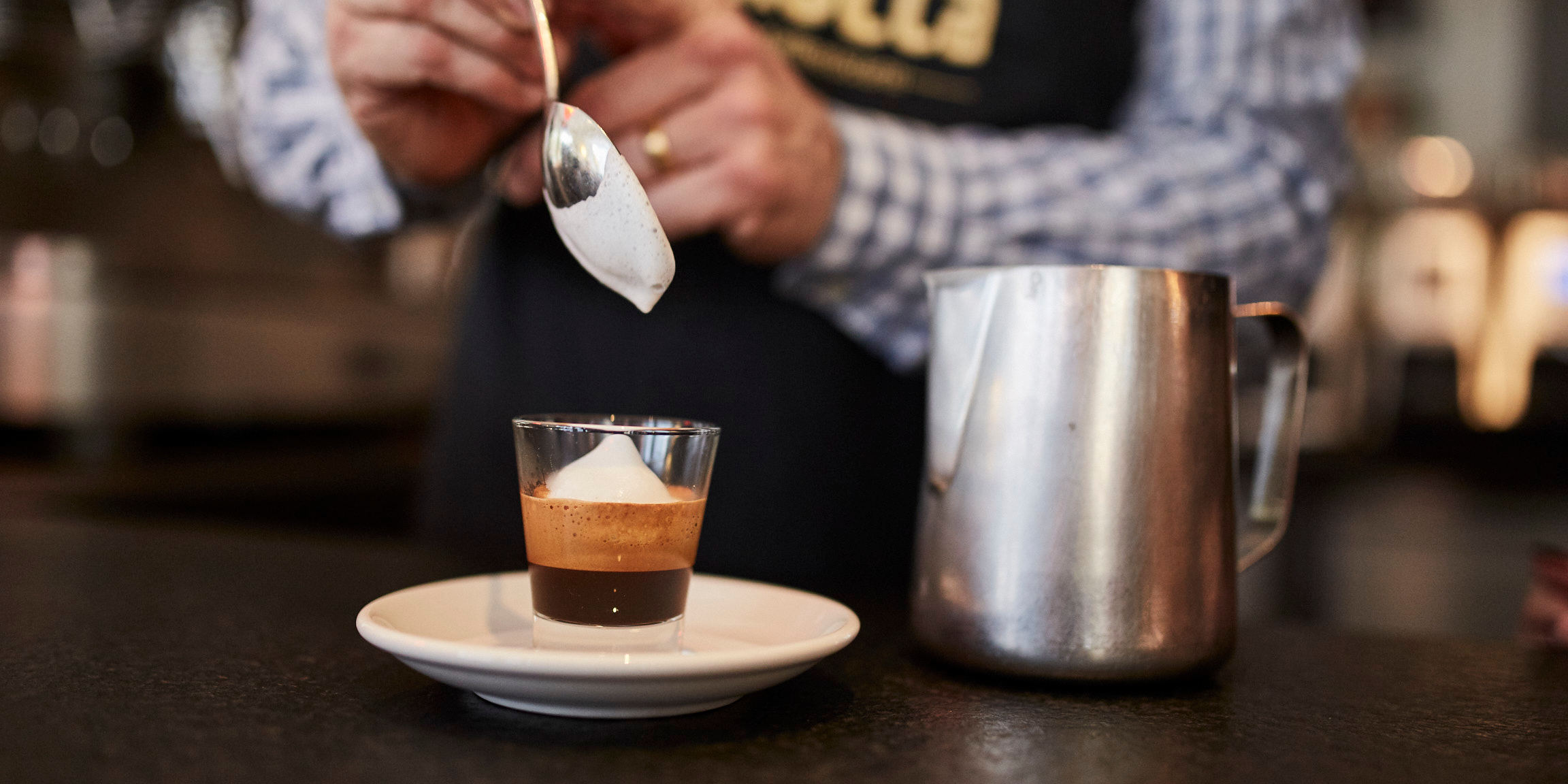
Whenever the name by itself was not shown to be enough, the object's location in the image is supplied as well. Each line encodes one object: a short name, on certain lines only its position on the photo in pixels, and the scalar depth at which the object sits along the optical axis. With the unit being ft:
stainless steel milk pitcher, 1.72
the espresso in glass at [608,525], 1.68
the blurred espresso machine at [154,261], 6.95
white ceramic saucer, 1.33
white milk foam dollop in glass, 1.67
